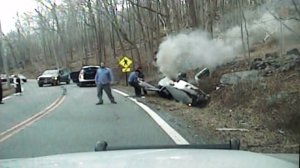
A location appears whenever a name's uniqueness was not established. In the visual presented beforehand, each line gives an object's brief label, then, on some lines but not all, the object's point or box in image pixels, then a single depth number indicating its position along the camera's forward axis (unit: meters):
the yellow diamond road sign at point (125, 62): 39.90
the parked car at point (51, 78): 50.06
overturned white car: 19.66
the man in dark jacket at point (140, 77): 26.15
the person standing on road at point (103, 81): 21.42
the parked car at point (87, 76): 43.12
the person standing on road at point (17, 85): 34.94
